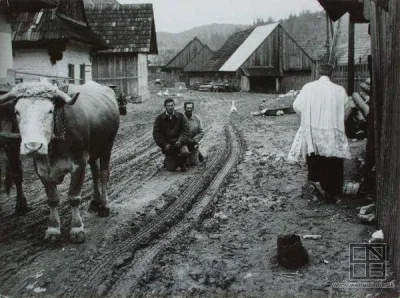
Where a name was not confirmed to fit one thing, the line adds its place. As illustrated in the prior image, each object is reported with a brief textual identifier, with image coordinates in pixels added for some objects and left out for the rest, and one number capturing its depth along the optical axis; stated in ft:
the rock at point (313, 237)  17.84
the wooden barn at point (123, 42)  87.10
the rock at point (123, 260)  15.63
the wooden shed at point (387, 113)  14.30
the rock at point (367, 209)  19.70
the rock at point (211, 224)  19.52
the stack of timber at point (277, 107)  63.31
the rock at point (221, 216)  20.90
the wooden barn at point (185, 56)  195.83
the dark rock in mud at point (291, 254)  15.26
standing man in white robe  22.00
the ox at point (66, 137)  15.65
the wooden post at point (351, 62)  40.20
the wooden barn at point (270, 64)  130.72
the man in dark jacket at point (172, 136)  30.66
